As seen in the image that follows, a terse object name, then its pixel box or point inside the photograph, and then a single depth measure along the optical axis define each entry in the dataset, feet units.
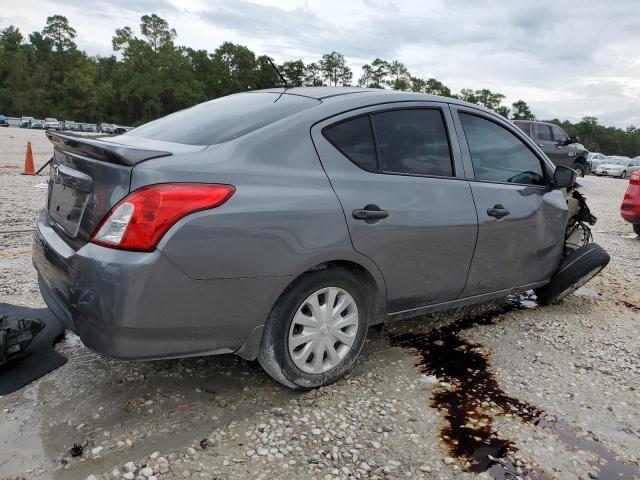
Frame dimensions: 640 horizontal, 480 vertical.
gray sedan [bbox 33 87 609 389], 7.50
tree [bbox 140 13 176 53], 307.37
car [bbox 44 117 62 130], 206.43
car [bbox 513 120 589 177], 61.00
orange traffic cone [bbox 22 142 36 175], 39.32
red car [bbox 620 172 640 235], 27.07
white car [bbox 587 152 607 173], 113.50
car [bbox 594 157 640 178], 105.04
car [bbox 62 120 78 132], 217.09
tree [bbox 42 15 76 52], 295.69
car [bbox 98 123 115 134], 217.77
